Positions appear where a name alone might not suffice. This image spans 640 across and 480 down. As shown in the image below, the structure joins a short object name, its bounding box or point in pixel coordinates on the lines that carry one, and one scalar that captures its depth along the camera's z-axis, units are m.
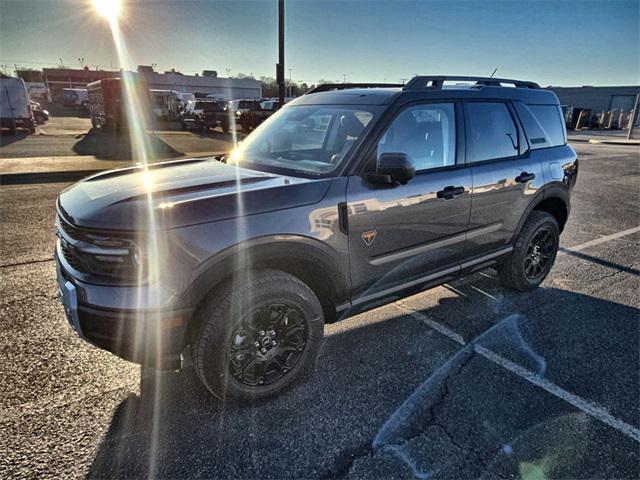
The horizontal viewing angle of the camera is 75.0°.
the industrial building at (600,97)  45.03
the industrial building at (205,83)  64.75
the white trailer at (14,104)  19.34
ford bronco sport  2.18
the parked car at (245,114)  22.36
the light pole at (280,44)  11.44
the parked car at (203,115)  25.14
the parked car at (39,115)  28.13
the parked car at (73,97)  50.25
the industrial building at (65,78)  71.31
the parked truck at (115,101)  20.25
